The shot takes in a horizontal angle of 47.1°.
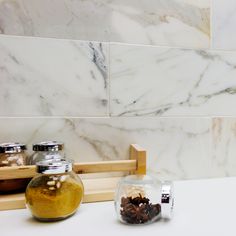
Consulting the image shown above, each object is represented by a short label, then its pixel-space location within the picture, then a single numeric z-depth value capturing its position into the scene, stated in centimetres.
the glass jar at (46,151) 62
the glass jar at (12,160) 60
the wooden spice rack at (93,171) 56
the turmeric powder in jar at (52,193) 48
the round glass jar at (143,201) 48
